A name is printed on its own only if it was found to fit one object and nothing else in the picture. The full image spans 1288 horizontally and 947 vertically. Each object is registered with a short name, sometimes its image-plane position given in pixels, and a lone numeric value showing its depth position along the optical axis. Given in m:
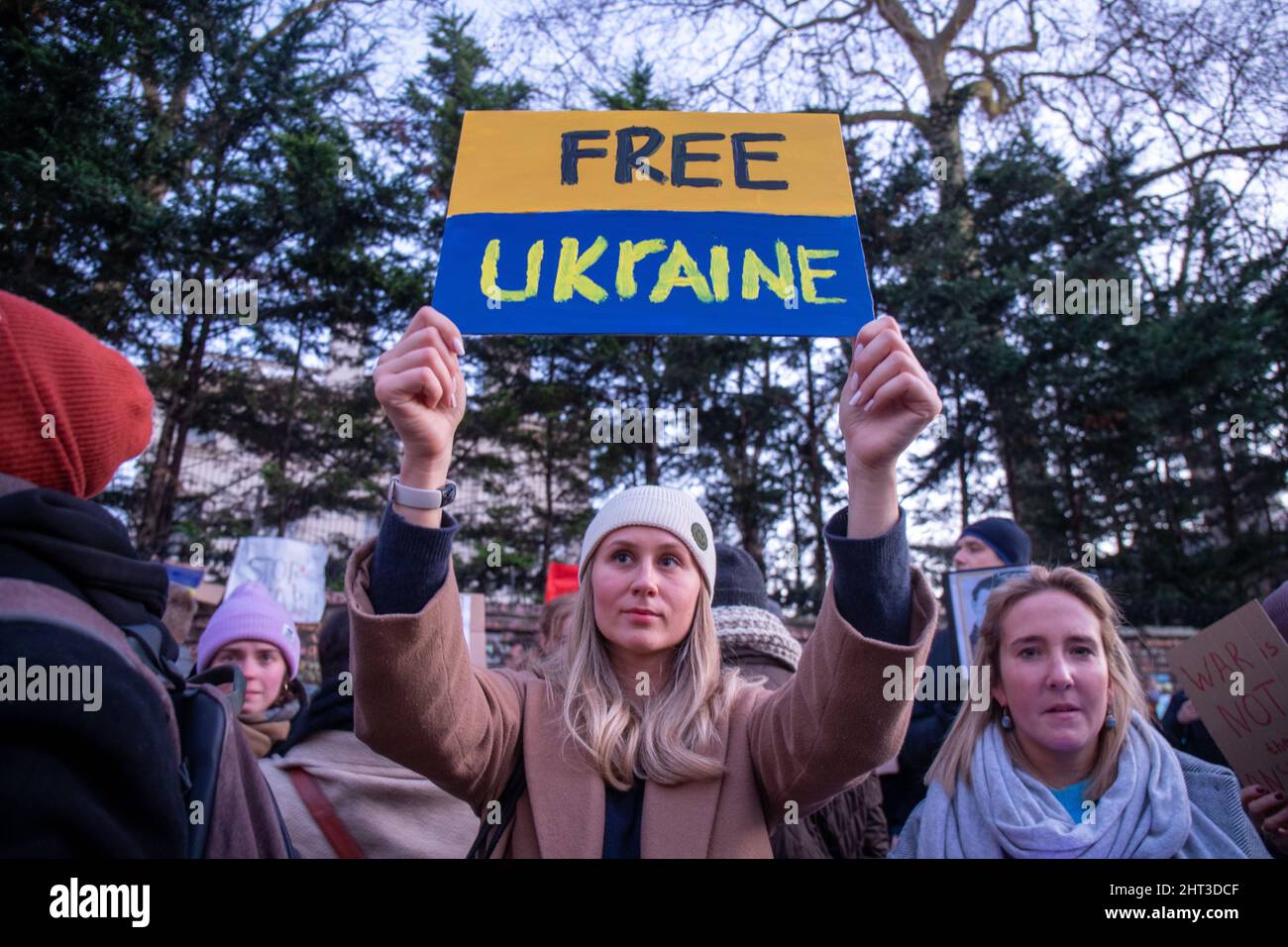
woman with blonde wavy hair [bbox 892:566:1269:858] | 1.94
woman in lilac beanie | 3.28
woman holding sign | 1.48
